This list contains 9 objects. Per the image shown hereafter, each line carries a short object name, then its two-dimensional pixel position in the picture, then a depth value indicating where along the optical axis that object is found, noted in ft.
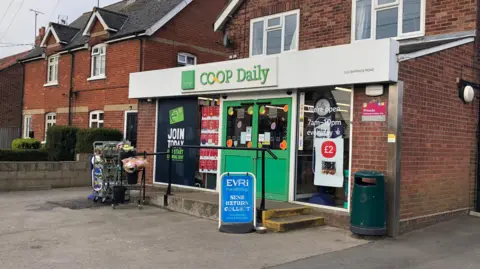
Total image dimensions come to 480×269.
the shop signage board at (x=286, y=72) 24.91
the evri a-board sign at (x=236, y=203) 26.27
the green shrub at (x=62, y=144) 55.52
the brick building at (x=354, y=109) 25.77
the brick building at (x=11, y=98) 85.30
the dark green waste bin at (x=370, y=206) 24.31
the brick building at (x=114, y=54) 60.44
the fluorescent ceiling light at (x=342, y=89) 27.64
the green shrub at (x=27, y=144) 65.57
